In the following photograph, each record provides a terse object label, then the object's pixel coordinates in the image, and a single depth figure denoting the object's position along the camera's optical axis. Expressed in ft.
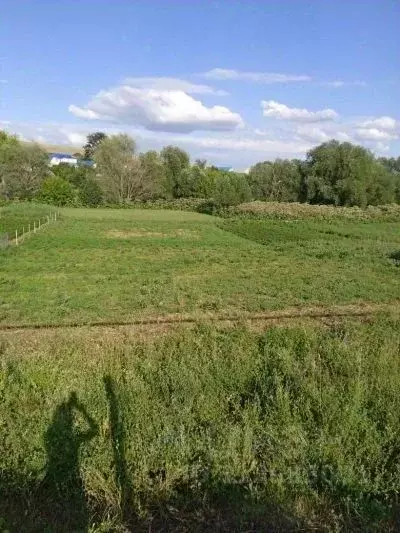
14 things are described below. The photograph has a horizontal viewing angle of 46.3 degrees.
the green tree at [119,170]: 235.40
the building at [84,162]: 326.48
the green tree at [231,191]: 195.11
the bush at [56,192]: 209.05
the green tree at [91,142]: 401.45
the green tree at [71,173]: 267.80
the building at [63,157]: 489.17
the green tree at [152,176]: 238.27
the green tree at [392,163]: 276.33
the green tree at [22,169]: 221.66
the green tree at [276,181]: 216.74
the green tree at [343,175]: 191.72
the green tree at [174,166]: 251.80
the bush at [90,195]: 219.39
